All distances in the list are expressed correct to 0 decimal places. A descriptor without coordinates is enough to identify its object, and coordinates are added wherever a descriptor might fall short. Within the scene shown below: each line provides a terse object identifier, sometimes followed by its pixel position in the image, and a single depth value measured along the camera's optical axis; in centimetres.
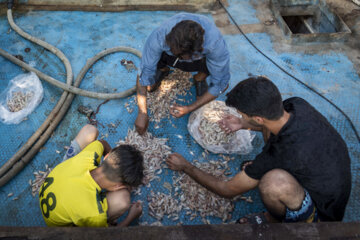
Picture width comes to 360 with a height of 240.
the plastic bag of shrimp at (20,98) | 300
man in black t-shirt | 176
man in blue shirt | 208
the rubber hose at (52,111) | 258
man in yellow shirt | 182
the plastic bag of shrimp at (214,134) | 273
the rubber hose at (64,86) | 309
